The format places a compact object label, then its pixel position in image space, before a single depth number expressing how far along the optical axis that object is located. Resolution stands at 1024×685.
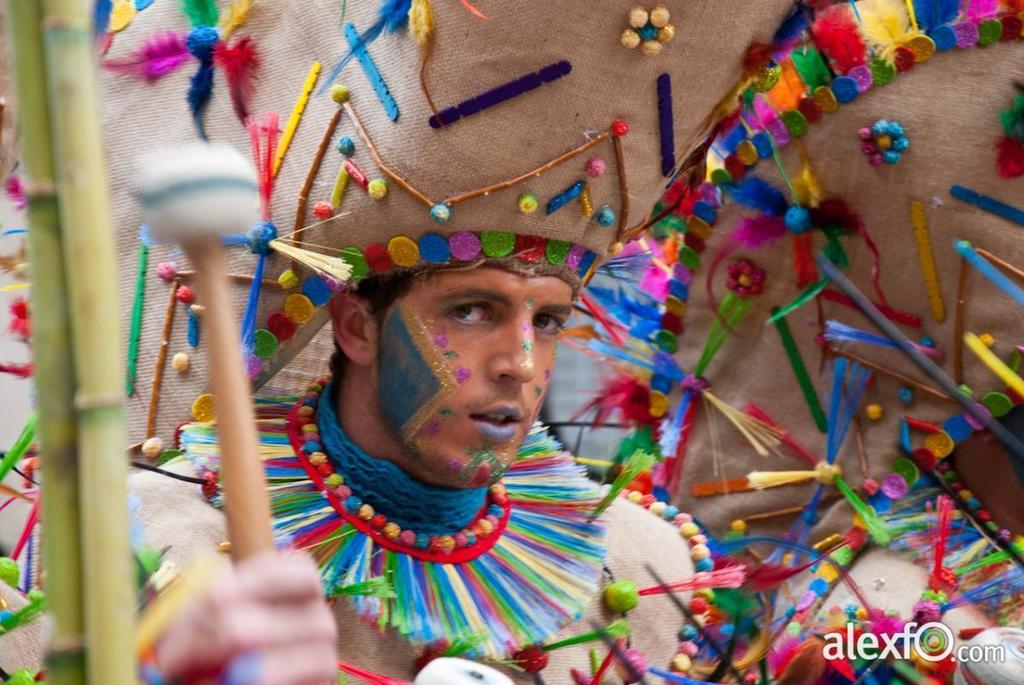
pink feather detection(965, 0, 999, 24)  4.07
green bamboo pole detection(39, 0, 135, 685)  2.45
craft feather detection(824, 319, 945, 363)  4.13
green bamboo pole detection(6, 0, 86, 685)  2.55
